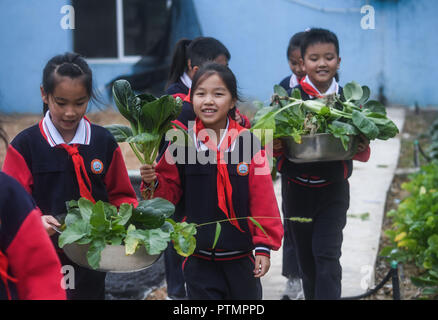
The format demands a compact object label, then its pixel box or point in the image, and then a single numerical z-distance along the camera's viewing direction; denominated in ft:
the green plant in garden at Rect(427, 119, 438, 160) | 24.12
